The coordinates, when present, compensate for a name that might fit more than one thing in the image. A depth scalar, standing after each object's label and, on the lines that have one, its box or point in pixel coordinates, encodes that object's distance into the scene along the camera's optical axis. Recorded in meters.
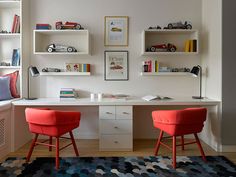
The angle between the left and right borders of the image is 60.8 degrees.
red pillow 3.17
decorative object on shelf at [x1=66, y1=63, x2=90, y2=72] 3.39
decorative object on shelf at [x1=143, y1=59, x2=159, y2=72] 3.30
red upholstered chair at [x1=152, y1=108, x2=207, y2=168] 2.41
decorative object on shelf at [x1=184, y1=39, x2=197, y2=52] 3.20
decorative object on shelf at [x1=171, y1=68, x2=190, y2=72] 3.35
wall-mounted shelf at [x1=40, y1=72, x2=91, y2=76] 3.25
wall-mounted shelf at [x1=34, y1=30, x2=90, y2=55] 3.37
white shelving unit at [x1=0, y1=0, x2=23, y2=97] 3.34
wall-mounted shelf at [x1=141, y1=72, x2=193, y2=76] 3.27
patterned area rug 2.25
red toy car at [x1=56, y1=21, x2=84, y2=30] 3.17
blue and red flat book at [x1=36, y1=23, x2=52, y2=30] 3.18
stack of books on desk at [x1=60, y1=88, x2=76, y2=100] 3.20
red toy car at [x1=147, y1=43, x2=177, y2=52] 3.25
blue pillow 2.97
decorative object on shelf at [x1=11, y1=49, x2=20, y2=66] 3.22
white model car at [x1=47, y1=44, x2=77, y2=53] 3.20
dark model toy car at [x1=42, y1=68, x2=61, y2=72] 3.29
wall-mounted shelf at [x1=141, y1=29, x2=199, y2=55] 3.38
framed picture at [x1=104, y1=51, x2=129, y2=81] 3.42
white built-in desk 2.87
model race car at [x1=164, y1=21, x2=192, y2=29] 3.23
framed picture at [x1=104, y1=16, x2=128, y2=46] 3.38
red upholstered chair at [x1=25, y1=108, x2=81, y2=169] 2.33
